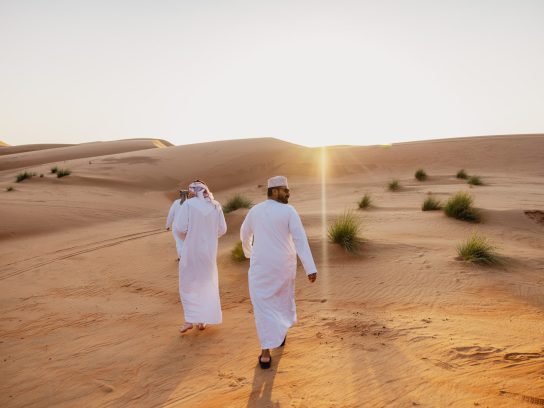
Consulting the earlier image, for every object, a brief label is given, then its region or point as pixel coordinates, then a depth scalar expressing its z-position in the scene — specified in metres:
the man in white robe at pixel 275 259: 4.54
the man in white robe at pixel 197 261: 5.43
